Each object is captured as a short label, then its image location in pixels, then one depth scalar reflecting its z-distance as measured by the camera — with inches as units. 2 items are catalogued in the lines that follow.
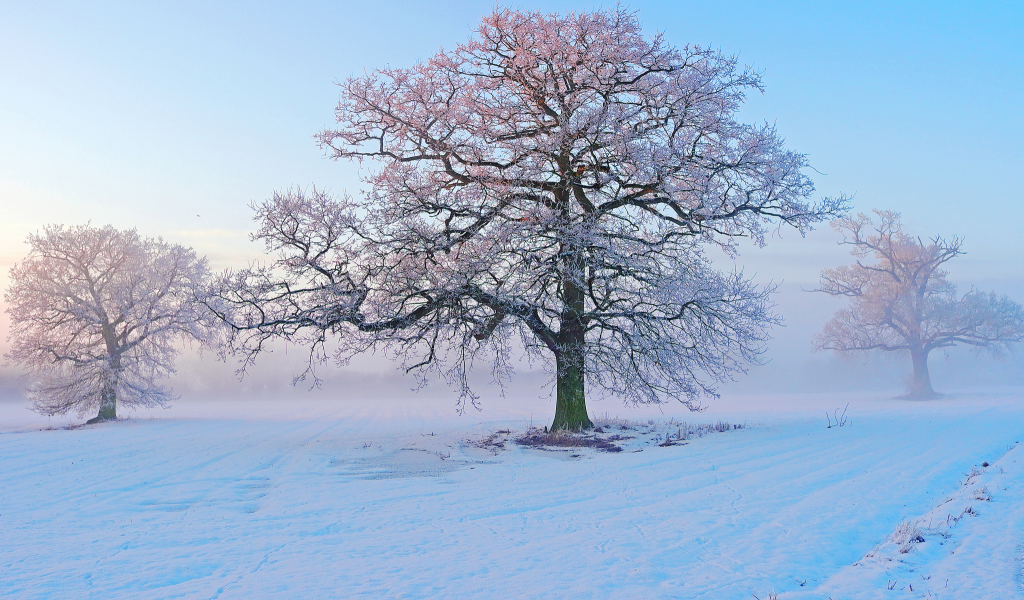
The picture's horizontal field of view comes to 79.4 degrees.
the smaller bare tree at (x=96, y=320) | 1051.3
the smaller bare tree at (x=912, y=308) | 1513.3
